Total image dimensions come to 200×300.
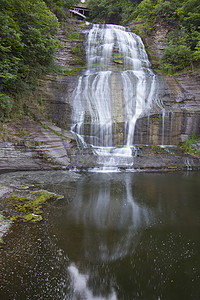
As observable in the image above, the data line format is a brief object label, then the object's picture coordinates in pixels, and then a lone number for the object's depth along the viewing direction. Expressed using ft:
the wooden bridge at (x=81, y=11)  103.91
